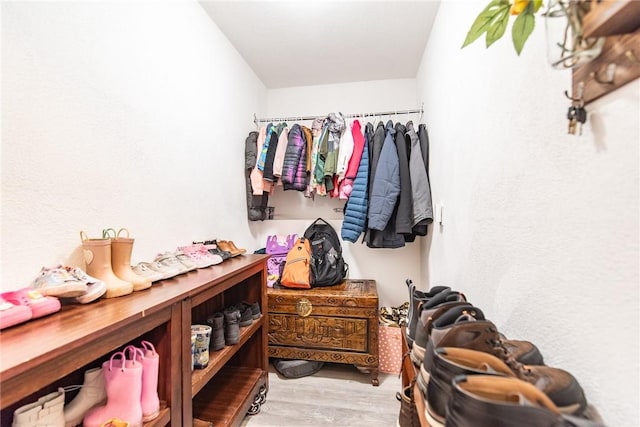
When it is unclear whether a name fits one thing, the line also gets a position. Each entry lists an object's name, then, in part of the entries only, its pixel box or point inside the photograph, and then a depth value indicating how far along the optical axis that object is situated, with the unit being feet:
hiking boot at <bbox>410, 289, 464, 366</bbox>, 2.53
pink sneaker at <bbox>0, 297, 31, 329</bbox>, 2.11
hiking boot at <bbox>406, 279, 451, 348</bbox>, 3.17
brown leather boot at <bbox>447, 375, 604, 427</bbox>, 1.32
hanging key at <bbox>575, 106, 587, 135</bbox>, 1.79
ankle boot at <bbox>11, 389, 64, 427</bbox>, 2.10
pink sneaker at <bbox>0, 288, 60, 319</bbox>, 2.30
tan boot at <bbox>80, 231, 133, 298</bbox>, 3.08
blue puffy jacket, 6.73
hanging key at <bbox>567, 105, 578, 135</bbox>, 1.83
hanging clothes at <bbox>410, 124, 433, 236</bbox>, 6.15
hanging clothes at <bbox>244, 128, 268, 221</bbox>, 7.64
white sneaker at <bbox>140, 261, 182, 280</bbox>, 3.81
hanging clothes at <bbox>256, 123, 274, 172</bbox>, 7.43
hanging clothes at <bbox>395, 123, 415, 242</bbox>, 6.40
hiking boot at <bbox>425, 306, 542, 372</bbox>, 1.97
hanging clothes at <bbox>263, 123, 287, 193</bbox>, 7.41
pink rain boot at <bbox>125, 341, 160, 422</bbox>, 2.83
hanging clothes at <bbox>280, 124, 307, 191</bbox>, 7.39
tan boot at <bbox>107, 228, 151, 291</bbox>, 3.29
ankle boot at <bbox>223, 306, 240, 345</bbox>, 4.70
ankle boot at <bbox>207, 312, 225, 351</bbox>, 4.46
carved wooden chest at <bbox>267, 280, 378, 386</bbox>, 6.42
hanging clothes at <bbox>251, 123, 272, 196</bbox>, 7.53
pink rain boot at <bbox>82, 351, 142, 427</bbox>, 2.57
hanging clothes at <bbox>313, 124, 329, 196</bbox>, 7.44
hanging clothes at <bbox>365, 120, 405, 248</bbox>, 6.44
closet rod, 8.00
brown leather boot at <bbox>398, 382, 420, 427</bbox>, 3.03
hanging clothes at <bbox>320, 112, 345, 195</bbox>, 7.30
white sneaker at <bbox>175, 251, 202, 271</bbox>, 4.36
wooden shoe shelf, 1.86
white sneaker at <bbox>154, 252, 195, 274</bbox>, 4.10
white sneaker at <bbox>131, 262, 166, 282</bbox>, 3.60
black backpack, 7.30
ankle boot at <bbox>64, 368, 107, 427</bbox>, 2.59
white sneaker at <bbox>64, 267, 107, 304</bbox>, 2.75
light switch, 5.41
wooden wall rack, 1.37
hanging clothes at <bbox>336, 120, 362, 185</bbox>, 7.13
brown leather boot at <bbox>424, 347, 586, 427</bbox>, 1.64
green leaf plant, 1.68
